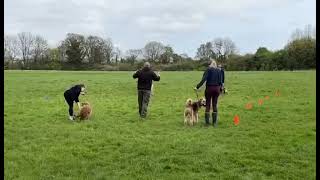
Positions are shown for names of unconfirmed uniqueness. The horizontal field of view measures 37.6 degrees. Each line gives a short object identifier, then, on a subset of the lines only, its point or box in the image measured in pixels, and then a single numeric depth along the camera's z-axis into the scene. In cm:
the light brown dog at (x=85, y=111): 1568
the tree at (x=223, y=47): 8168
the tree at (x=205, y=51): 8031
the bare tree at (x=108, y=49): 8602
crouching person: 1563
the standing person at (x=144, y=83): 1609
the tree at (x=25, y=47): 8188
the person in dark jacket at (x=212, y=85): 1377
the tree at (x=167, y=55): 7909
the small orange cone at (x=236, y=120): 1511
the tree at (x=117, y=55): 8674
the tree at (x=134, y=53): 8775
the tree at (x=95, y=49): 8544
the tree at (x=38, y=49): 8342
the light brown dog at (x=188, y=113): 1437
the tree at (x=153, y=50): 8546
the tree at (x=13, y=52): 7748
